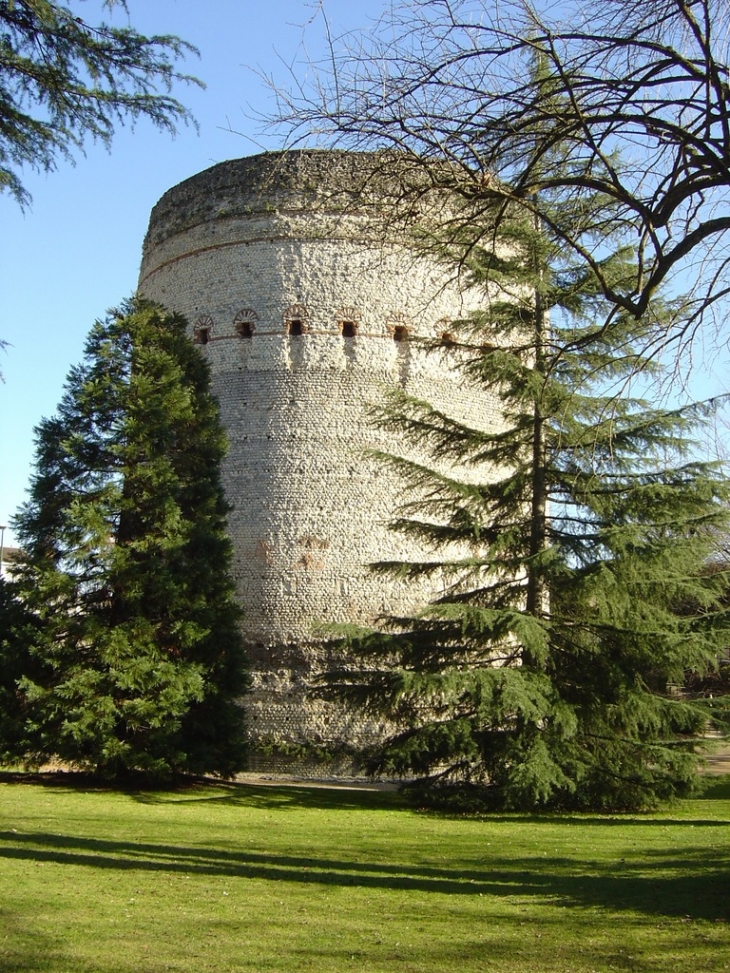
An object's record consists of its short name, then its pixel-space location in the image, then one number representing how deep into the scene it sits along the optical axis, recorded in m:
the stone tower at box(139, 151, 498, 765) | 15.48
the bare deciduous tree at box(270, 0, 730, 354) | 5.83
